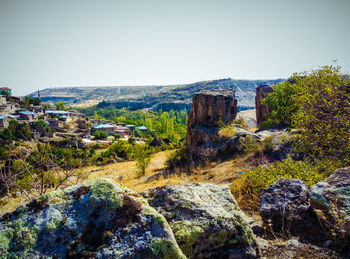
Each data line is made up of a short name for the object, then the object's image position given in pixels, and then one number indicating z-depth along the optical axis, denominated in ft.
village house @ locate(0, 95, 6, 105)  213.13
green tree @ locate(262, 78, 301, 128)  35.06
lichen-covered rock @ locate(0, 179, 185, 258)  5.73
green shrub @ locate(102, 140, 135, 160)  90.84
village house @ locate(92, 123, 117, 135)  217.97
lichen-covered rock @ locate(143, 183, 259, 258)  7.05
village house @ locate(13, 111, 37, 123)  181.19
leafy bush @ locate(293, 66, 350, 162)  16.28
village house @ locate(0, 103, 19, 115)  201.73
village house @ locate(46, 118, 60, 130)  185.72
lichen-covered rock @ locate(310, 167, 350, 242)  8.95
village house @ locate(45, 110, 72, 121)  221.50
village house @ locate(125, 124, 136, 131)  265.13
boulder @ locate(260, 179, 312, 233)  10.79
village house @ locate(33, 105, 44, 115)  224.53
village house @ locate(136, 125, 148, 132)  257.40
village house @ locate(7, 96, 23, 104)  238.44
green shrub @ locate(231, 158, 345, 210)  15.29
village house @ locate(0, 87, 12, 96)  246.88
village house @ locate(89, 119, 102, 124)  271.06
